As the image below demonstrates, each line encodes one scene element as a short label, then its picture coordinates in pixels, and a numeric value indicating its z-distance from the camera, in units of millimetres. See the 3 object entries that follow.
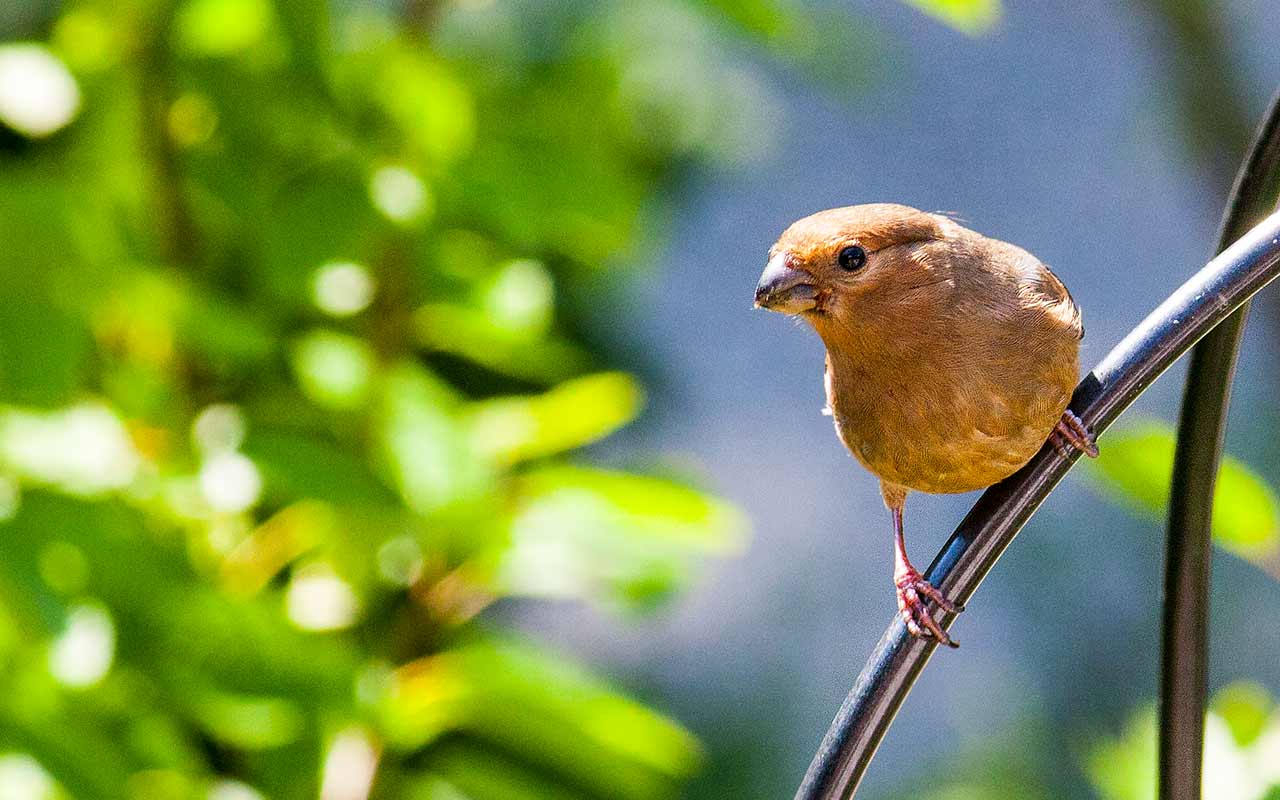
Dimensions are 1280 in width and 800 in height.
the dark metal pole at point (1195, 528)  3679
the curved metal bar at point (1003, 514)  3652
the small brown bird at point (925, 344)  3701
